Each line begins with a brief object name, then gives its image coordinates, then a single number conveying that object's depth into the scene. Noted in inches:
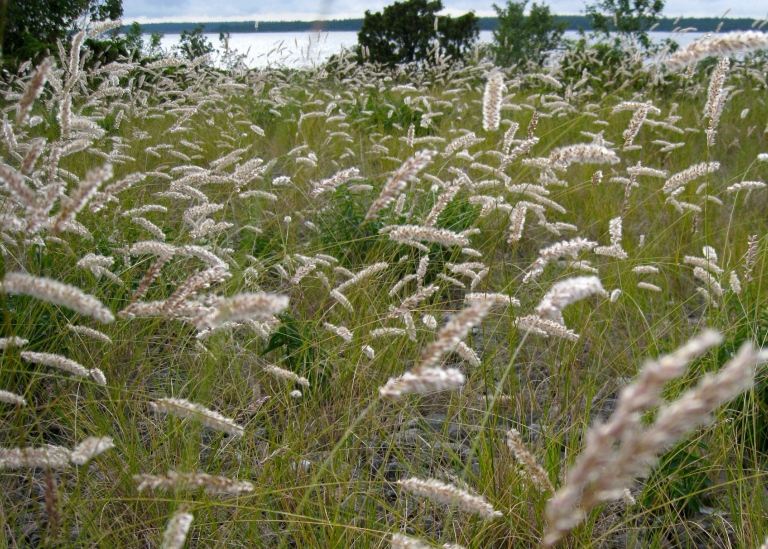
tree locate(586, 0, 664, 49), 518.9
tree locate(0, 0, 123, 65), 279.0
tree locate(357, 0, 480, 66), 637.9
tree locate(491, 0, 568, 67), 709.9
